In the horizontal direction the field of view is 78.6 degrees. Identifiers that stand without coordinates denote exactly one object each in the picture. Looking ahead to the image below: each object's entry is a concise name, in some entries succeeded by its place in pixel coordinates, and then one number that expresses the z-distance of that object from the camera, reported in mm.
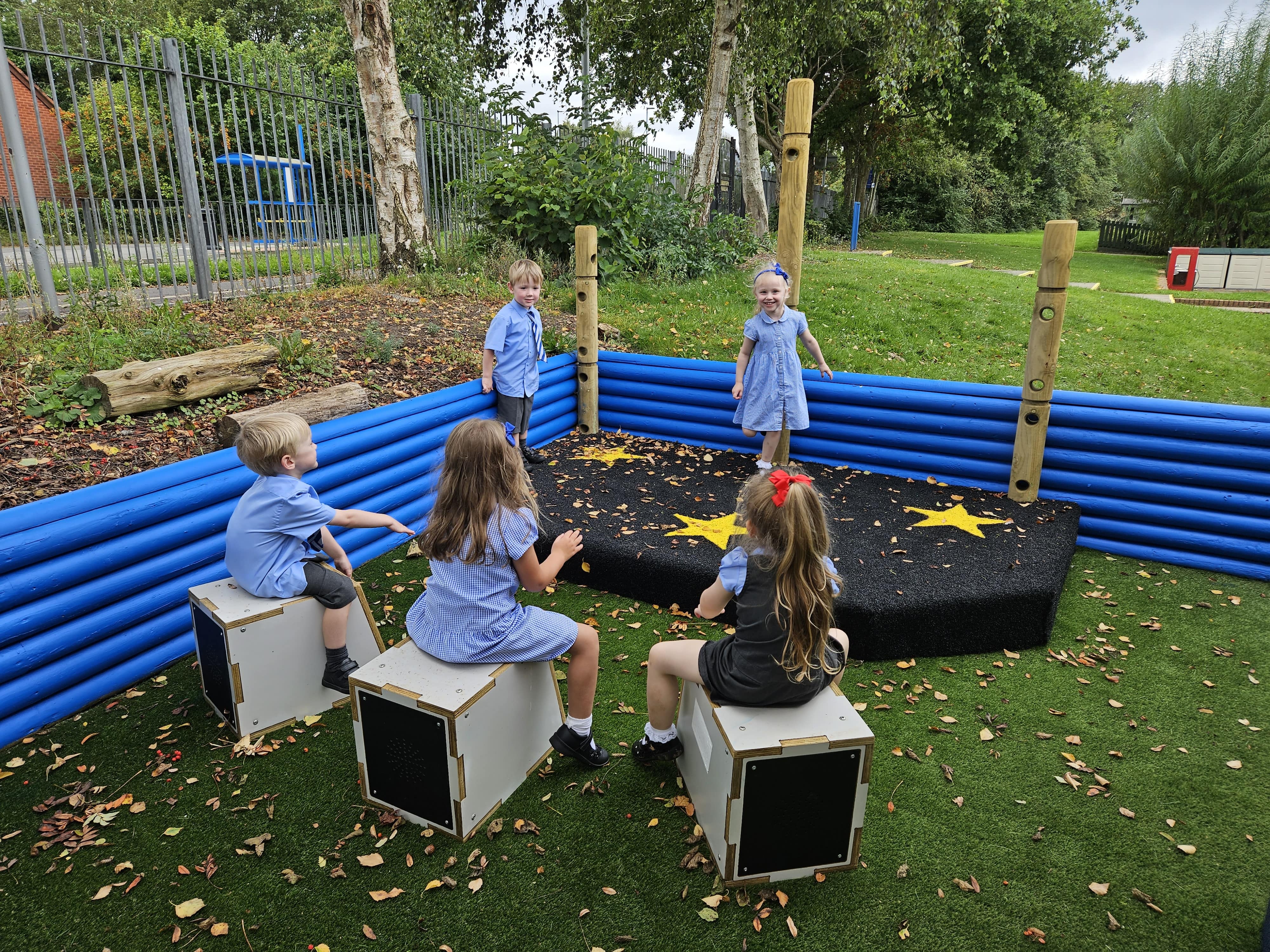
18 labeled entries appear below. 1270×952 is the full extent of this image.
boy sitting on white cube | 3025
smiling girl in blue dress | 5234
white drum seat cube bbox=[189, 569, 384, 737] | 2961
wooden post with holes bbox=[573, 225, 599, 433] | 6297
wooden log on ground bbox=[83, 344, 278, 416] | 4602
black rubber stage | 3807
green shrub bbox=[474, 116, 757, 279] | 9609
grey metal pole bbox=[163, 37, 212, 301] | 7371
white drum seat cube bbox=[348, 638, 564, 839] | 2490
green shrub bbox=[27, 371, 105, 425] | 4512
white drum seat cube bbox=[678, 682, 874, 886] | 2318
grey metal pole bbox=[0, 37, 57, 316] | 5809
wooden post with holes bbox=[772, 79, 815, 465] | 5043
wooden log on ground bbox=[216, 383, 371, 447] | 4750
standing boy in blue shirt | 5344
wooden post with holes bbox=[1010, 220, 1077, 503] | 4734
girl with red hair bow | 2377
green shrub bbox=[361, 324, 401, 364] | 6164
